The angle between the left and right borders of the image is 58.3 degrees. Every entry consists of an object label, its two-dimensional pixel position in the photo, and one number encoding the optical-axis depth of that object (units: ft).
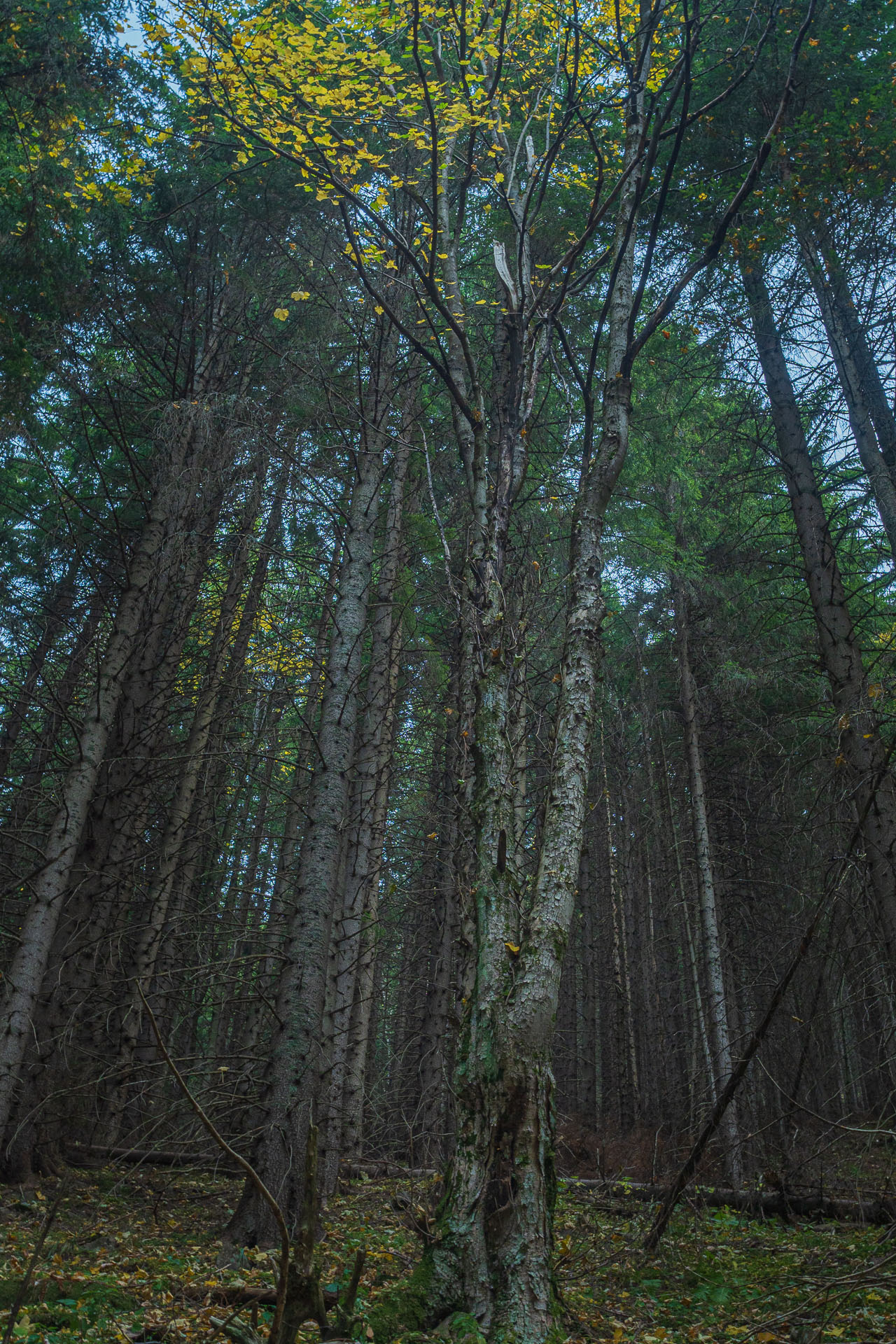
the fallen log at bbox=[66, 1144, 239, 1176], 25.39
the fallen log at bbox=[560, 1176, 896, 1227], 20.85
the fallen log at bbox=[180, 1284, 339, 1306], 12.70
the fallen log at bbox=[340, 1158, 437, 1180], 29.46
